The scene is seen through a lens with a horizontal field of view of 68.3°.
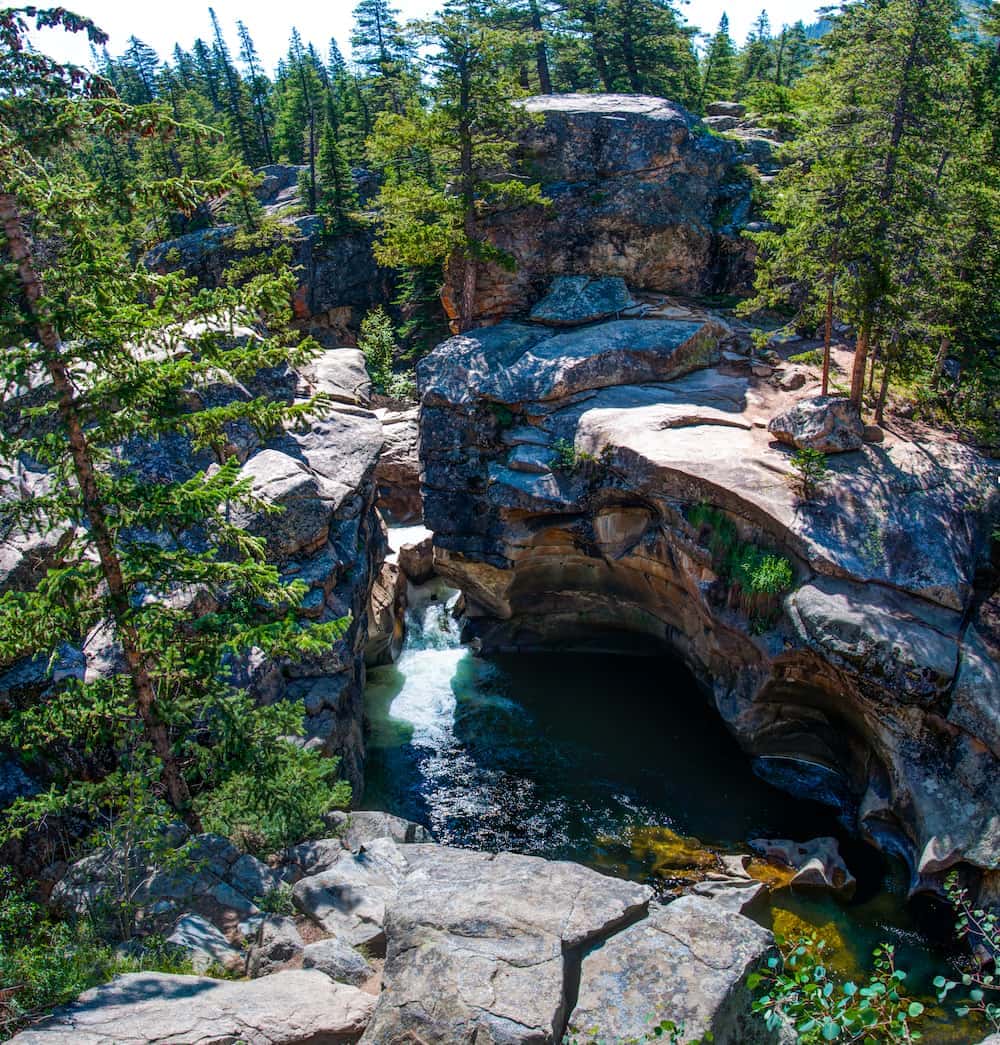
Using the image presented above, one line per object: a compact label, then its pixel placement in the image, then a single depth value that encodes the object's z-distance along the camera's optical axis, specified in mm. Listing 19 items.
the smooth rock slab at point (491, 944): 8133
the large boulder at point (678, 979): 8445
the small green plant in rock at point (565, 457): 22062
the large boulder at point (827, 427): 19203
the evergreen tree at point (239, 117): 53344
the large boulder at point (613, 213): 28609
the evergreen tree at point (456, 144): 25125
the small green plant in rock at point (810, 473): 18250
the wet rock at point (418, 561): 27484
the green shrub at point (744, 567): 17984
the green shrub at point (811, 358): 21164
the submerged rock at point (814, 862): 15812
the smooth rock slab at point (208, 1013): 7543
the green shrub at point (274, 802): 11422
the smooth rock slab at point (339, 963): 9828
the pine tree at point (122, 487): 9055
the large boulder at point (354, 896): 10836
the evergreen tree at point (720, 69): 48344
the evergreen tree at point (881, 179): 18250
